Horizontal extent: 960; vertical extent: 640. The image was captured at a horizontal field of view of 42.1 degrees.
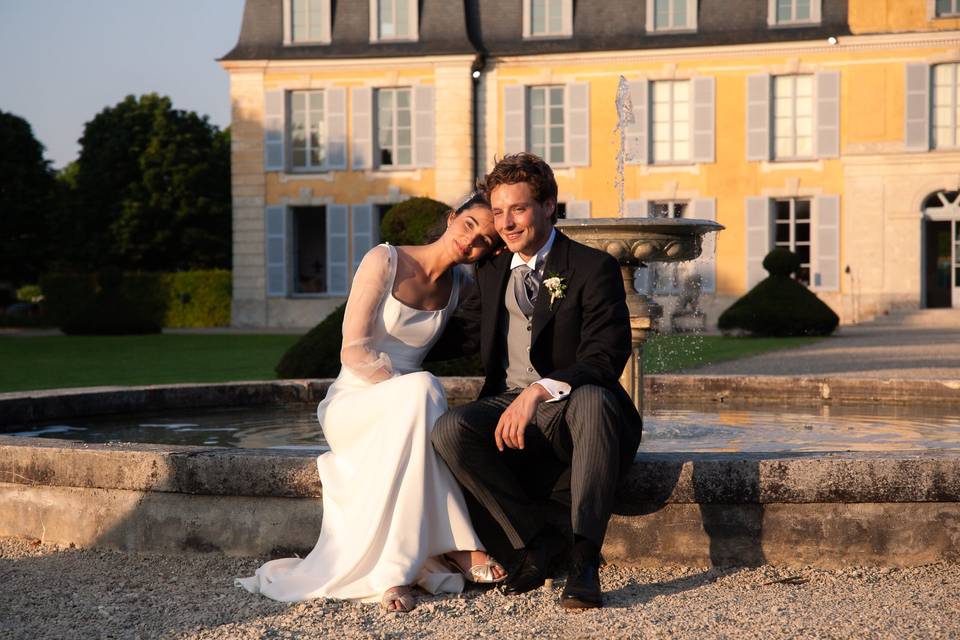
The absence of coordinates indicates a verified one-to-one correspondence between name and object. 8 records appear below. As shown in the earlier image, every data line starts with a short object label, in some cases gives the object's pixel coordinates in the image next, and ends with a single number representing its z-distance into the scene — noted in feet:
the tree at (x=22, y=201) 104.99
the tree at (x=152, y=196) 109.70
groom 10.96
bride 11.19
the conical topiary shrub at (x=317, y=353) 28.89
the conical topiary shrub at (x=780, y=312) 59.93
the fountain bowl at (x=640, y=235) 17.24
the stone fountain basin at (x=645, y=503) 11.69
